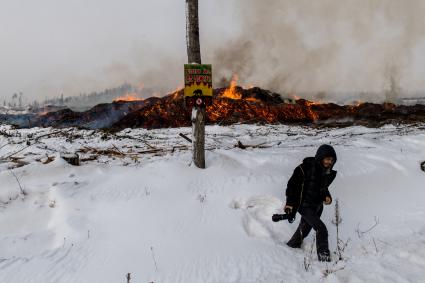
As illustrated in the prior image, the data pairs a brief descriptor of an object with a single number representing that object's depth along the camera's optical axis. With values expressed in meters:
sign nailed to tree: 6.72
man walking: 4.44
